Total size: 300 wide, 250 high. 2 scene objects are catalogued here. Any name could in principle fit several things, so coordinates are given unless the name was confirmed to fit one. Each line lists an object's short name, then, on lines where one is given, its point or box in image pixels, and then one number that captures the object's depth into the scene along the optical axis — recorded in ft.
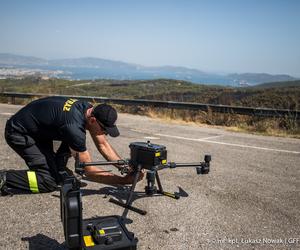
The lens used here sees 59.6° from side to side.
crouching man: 10.42
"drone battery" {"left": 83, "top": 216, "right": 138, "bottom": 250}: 7.06
